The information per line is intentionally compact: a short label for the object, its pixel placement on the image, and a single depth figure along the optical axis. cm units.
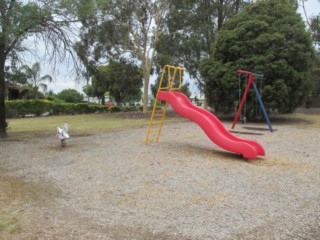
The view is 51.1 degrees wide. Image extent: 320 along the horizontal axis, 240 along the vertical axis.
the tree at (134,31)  2328
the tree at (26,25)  912
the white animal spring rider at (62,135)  942
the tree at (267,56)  1638
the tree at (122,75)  2811
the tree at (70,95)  5312
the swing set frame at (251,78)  1190
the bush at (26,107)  2964
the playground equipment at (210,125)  790
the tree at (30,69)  1138
